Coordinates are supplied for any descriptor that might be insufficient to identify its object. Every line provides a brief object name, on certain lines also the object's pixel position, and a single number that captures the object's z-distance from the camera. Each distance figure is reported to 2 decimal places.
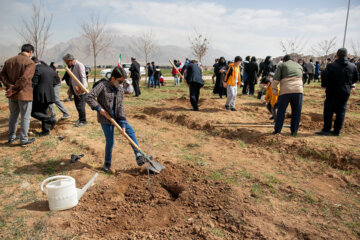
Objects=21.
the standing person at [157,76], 16.60
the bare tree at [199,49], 21.73
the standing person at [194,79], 8.31
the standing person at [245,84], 12.27
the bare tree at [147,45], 21.67
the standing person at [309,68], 16.64
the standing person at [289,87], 5.46
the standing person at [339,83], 5.61
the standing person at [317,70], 19.12
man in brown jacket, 4.92
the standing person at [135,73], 12.36
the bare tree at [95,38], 17.67
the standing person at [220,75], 11.06
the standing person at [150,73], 16.05
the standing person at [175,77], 17.61
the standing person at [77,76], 6.30
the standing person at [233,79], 8.28
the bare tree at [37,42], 14.12
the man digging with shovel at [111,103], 3.73
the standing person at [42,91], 5.55
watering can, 3.11
